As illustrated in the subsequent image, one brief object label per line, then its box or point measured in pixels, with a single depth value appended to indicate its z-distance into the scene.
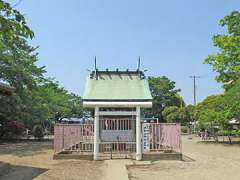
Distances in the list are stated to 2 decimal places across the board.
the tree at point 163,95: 44.65
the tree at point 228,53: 17.44
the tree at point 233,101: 15.93
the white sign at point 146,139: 10.09
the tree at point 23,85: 16.53
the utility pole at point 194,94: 41.99
